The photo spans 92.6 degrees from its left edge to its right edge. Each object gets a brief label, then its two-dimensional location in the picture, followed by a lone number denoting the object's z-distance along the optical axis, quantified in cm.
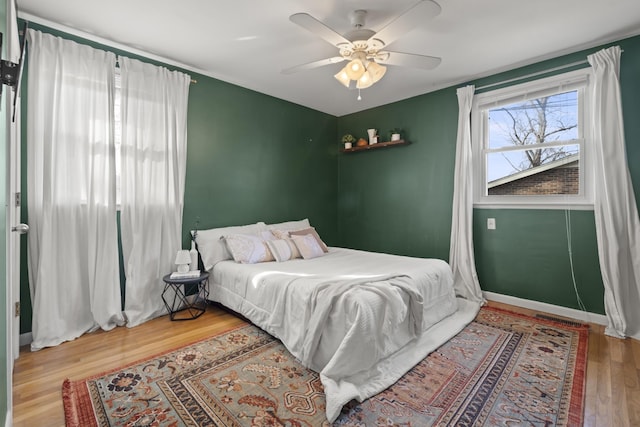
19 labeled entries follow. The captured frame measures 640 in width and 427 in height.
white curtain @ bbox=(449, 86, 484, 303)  348
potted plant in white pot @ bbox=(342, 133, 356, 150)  469
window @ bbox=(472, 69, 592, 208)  298
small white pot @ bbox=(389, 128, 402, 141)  412
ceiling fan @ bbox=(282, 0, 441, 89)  205
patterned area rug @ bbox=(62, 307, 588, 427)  160
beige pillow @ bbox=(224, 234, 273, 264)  311
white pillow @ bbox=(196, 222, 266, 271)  319
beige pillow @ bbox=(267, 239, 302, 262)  322
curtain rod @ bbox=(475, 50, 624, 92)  291
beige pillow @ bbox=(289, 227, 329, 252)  366
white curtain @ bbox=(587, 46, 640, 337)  259
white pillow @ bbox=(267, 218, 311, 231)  388
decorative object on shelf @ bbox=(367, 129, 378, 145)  441
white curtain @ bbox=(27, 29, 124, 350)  238
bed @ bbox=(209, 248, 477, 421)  185
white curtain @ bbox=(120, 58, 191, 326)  281
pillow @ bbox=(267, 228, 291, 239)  355
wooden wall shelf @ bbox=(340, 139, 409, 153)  409
